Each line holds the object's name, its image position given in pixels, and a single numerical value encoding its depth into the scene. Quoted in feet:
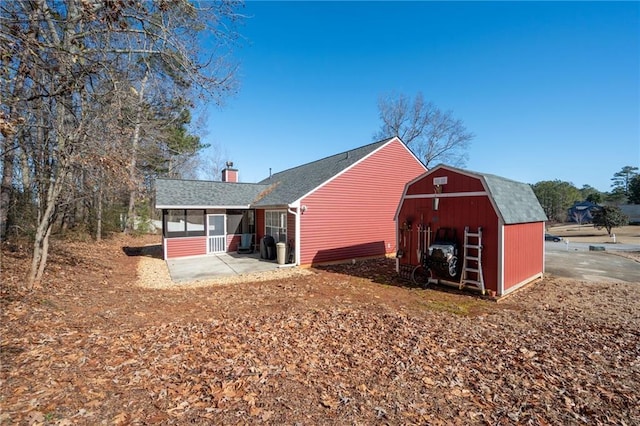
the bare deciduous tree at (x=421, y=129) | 92.72
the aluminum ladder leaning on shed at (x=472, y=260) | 25.47
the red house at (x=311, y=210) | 39.86
